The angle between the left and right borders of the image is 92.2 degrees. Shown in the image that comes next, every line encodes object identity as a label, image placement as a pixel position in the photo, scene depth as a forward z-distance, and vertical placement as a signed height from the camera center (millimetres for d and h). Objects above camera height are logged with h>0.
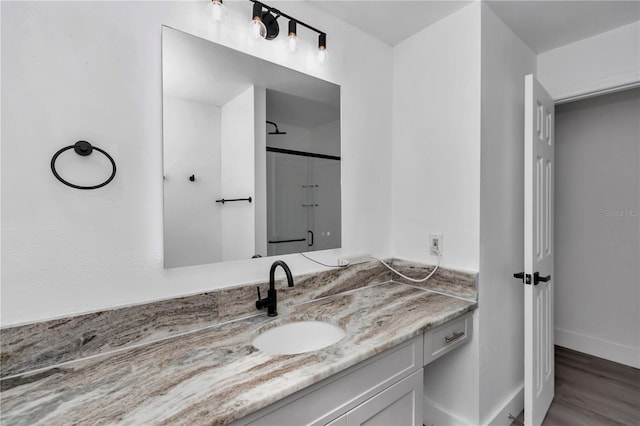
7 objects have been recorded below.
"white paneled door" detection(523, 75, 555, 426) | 1646 -235
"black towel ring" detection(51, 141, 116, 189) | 970 +196
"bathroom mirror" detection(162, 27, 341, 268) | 1214 +261
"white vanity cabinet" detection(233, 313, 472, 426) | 892 -607
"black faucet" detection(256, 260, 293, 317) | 1349 -388
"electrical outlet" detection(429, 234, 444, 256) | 1788 -192
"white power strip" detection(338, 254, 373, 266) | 1739 -277
